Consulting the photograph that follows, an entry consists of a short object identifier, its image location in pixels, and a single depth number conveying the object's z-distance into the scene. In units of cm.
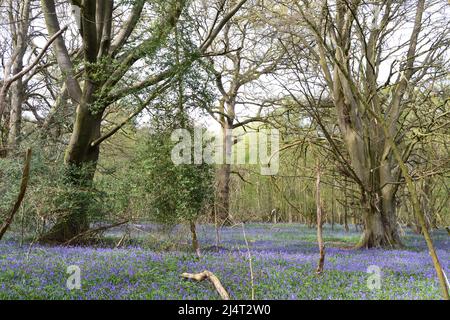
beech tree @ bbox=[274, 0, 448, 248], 1202
